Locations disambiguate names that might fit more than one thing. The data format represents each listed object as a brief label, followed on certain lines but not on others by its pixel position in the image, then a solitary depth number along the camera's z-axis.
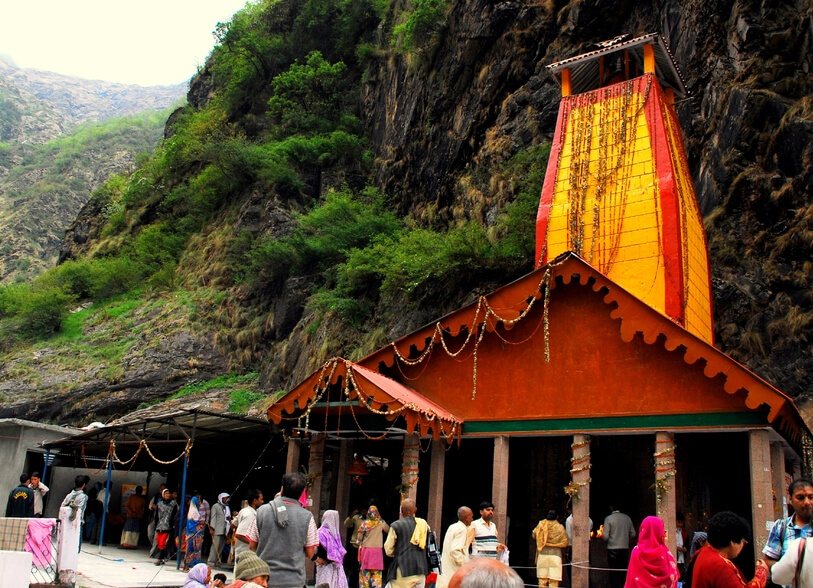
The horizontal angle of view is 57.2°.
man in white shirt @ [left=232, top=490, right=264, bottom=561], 11.13
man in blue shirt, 5.61
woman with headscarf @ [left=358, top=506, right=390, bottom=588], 10.74
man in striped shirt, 10.53
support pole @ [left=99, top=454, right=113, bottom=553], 17.81
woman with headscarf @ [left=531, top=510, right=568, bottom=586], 12.03
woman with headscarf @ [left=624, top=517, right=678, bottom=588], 6.97
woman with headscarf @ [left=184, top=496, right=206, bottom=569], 16.16
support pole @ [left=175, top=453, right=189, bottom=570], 15.31
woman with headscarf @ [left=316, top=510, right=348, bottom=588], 9.80
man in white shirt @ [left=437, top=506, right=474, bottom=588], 9.79
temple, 12.12
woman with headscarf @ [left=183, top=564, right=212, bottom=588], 8.06
